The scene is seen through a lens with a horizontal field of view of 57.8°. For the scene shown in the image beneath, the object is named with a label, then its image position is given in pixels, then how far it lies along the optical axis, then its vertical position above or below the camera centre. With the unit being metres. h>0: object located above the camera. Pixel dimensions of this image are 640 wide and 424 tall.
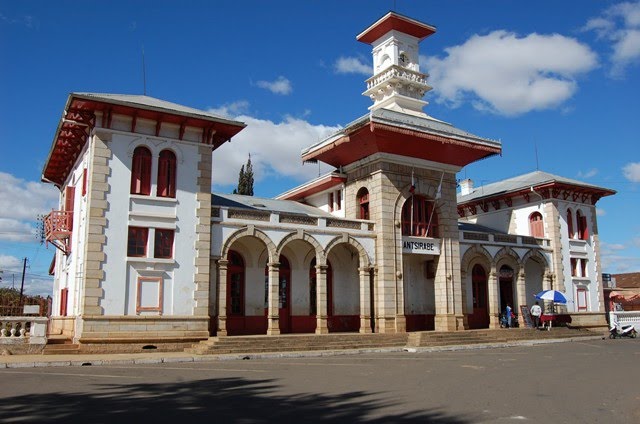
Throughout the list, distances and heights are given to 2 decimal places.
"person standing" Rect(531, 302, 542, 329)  30.84 -0.44
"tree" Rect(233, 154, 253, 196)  43.50 +9.32
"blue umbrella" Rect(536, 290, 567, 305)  30.01 +0.45
